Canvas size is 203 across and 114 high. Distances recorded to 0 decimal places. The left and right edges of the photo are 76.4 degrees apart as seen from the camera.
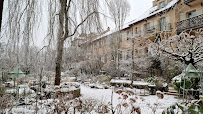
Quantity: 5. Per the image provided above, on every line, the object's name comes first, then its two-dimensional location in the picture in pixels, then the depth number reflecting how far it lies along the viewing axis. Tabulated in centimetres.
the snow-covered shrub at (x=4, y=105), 303
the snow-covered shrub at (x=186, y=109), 244
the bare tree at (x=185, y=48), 644
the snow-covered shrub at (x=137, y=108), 280
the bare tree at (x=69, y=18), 347
